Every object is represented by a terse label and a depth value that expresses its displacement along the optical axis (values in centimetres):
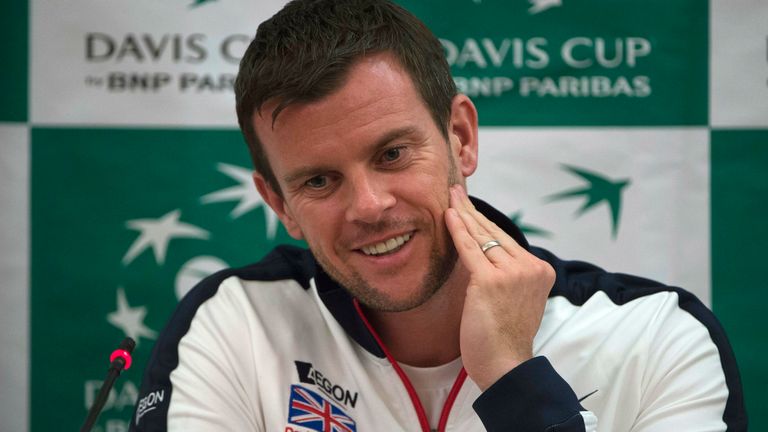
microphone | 280
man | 286
